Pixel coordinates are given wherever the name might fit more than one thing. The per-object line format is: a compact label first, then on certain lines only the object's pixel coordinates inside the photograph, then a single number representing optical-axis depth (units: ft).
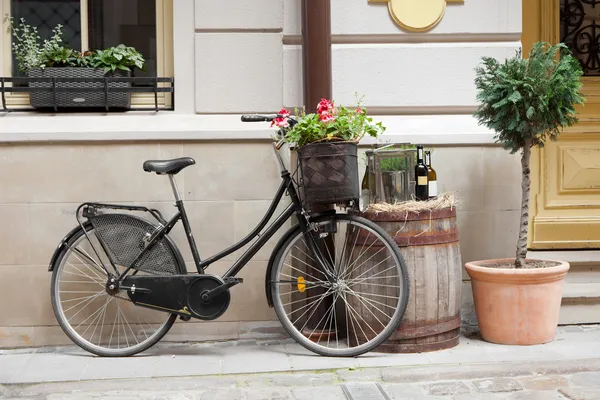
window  18.12
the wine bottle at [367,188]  16.94
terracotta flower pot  16.72
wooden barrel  16.25
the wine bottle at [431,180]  16.91
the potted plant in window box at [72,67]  17.76
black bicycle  16.22
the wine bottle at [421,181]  16.81
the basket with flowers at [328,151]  15.53
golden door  19.89
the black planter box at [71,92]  17.74
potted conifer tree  16.43
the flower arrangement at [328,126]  15.66
